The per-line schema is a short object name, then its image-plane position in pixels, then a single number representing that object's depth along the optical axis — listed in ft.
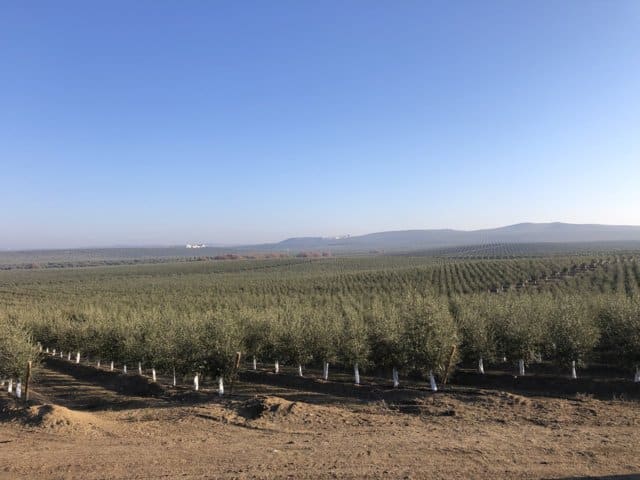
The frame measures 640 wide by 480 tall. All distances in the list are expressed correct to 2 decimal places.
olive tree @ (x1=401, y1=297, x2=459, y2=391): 69.41
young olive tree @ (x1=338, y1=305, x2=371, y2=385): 80.23
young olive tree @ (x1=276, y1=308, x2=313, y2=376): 87.66
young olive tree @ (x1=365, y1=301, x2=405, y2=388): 74.02
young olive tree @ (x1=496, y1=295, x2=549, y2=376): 79.97
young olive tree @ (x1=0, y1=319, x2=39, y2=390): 77.77
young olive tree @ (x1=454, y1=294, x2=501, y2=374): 82.53
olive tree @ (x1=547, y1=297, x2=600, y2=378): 74.79
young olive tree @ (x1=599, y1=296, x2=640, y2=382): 68.70
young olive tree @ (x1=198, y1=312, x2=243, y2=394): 74.02
